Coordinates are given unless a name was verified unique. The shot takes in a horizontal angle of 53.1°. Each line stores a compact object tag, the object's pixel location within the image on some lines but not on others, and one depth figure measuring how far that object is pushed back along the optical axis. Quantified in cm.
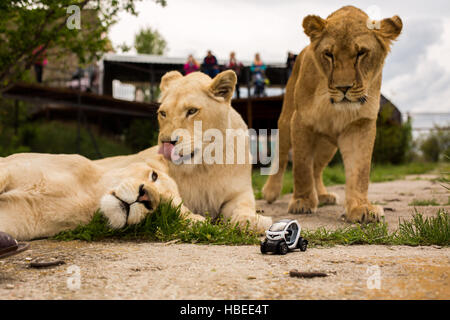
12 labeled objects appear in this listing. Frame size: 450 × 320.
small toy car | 280
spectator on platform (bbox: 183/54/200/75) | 929
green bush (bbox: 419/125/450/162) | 2064
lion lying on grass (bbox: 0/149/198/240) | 312
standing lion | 426
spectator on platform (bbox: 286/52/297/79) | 1007
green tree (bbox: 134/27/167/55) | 3111
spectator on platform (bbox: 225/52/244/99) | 1076
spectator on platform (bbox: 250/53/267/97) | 1340
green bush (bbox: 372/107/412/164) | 1814
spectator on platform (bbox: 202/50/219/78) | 779
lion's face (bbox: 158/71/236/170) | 374
